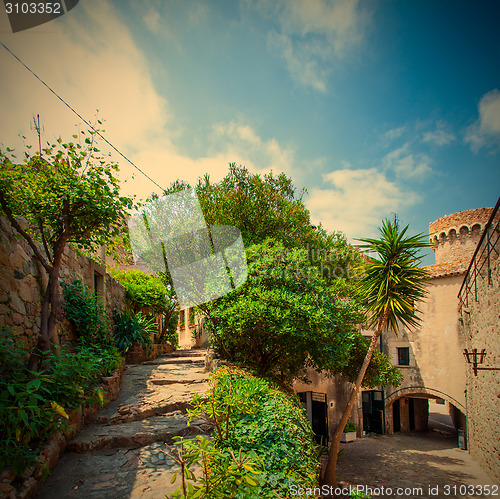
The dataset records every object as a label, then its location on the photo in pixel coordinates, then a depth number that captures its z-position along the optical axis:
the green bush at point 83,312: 6.40
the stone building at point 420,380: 14.95
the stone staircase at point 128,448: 3.56
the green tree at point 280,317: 7.30
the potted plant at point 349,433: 14.84
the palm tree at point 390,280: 8.19
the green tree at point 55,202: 4.68
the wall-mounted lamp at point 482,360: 8.58
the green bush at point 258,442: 2.91
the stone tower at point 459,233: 26.22
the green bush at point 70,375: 4.12
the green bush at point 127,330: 9.48
